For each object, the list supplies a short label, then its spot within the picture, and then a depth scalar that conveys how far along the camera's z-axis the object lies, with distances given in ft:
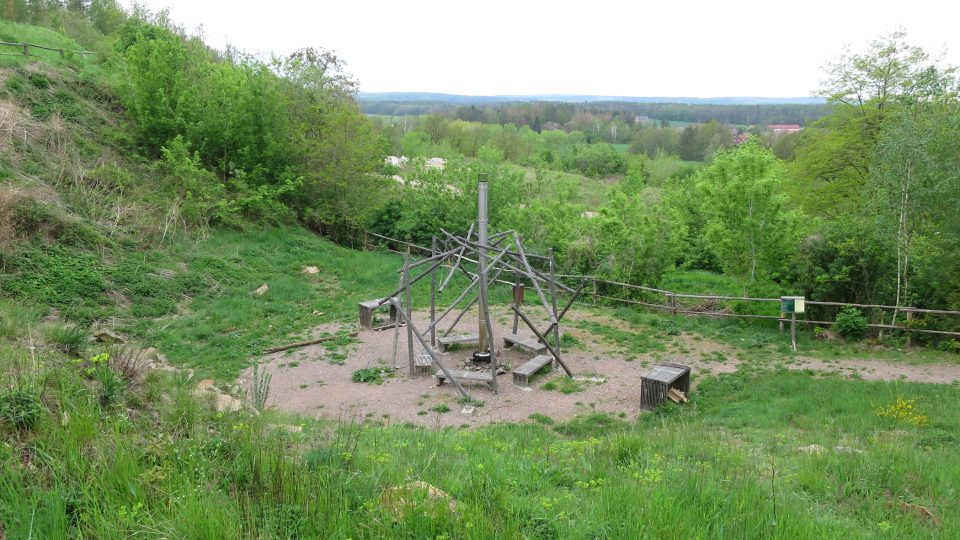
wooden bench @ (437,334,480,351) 42.83
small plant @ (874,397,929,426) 26.43
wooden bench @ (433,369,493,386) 35.48
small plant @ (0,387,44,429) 12.99
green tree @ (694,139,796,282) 50.26
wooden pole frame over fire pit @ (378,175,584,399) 35.35
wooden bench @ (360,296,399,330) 46.09
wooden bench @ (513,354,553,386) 36.37
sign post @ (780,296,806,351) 43.39
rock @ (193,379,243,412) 19.35
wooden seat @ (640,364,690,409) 31.53
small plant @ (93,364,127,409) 15.81
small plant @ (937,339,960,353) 40.14
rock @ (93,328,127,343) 35.71
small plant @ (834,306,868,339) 43.55
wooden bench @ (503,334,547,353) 40.96
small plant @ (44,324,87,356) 22.66
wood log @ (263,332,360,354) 41.70
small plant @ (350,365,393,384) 37.14
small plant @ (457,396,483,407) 33.50
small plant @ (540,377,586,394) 35.32
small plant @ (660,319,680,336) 47.12
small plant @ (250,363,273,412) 20.64
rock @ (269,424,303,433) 17.57
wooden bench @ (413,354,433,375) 37.73
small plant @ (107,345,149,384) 18.17
